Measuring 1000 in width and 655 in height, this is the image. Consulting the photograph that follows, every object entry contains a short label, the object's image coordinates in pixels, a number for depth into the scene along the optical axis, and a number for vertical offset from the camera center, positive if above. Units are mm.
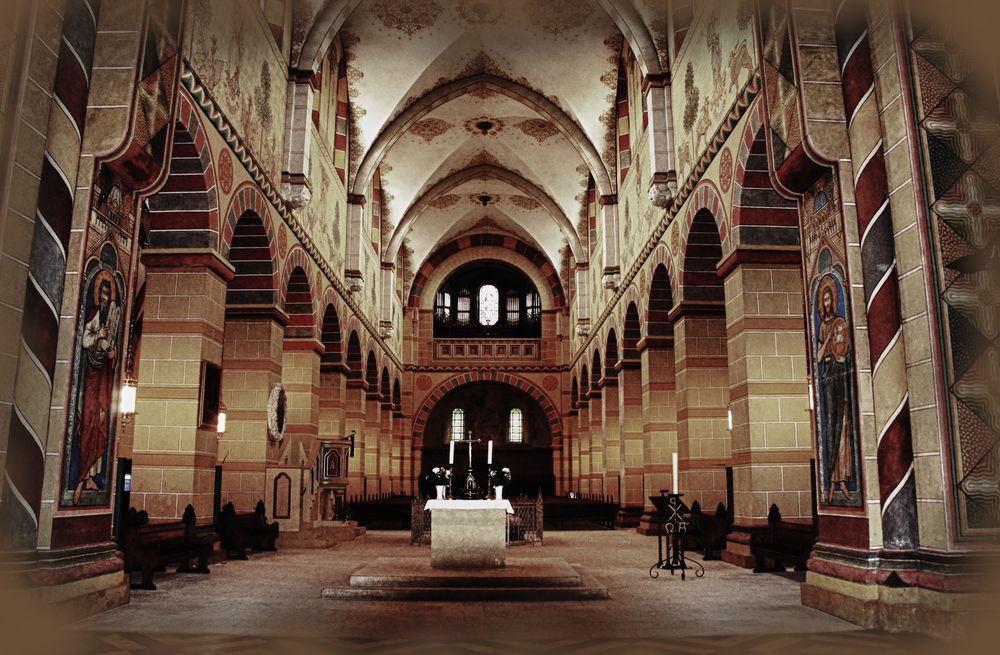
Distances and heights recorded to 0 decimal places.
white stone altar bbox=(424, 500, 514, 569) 7441 -722
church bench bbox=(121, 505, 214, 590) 6961 -841
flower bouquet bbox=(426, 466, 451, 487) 9602 -236
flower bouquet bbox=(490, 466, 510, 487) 9797 -247
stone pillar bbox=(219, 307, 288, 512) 11352 +649
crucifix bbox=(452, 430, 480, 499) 8430 -319
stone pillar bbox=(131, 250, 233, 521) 8695 +748
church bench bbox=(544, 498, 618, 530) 17422 -1216
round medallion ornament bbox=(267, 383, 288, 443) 11531 +634
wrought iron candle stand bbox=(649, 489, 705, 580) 7680 -648
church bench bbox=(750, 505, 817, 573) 7559 -842
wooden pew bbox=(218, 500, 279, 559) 9766 -970
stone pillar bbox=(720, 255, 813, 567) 8734 +703
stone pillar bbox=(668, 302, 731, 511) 11453 +825
